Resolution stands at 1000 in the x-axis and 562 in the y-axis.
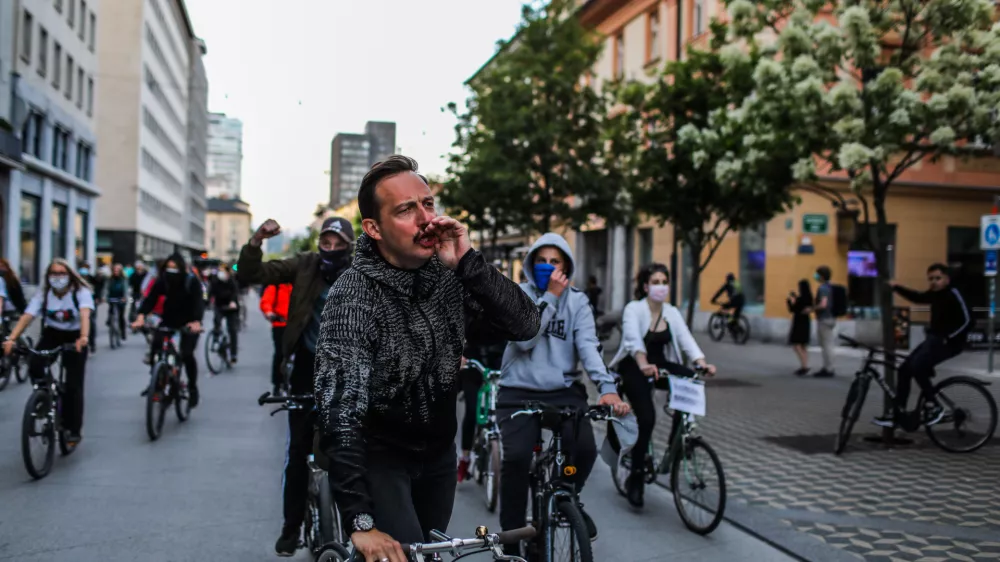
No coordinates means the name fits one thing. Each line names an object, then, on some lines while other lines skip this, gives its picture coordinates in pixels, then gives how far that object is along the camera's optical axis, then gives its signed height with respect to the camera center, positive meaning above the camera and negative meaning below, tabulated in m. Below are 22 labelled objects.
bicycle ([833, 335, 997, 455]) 8.32 -1.01
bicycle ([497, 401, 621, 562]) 3.72 -0.90
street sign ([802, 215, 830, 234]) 23.67 +2.01
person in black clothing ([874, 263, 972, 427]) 8.55 -0.36
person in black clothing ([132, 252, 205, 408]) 9.59 -0.18
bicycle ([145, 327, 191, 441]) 8.76 -1.07
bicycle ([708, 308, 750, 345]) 23.41 -0.73
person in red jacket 9.33 -0.26
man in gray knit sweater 2.43 -0.12
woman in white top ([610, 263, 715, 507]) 6.36 -0.37
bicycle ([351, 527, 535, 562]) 2.23 -0.63
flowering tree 9.33 +2.33
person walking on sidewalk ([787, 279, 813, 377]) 16.17 -0.44
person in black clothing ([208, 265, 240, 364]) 15.38 -0.31
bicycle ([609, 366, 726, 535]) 5.73 -1.17
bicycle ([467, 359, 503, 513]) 6.37 -1.13
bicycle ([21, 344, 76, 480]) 6.82 -1.09
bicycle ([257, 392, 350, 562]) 4.01 -1.01
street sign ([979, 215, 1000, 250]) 15.34 +1.26
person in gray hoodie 4.59 -0.41
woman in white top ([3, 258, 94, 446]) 7.68 -0.30
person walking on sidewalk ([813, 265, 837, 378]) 15.89 -0.30
